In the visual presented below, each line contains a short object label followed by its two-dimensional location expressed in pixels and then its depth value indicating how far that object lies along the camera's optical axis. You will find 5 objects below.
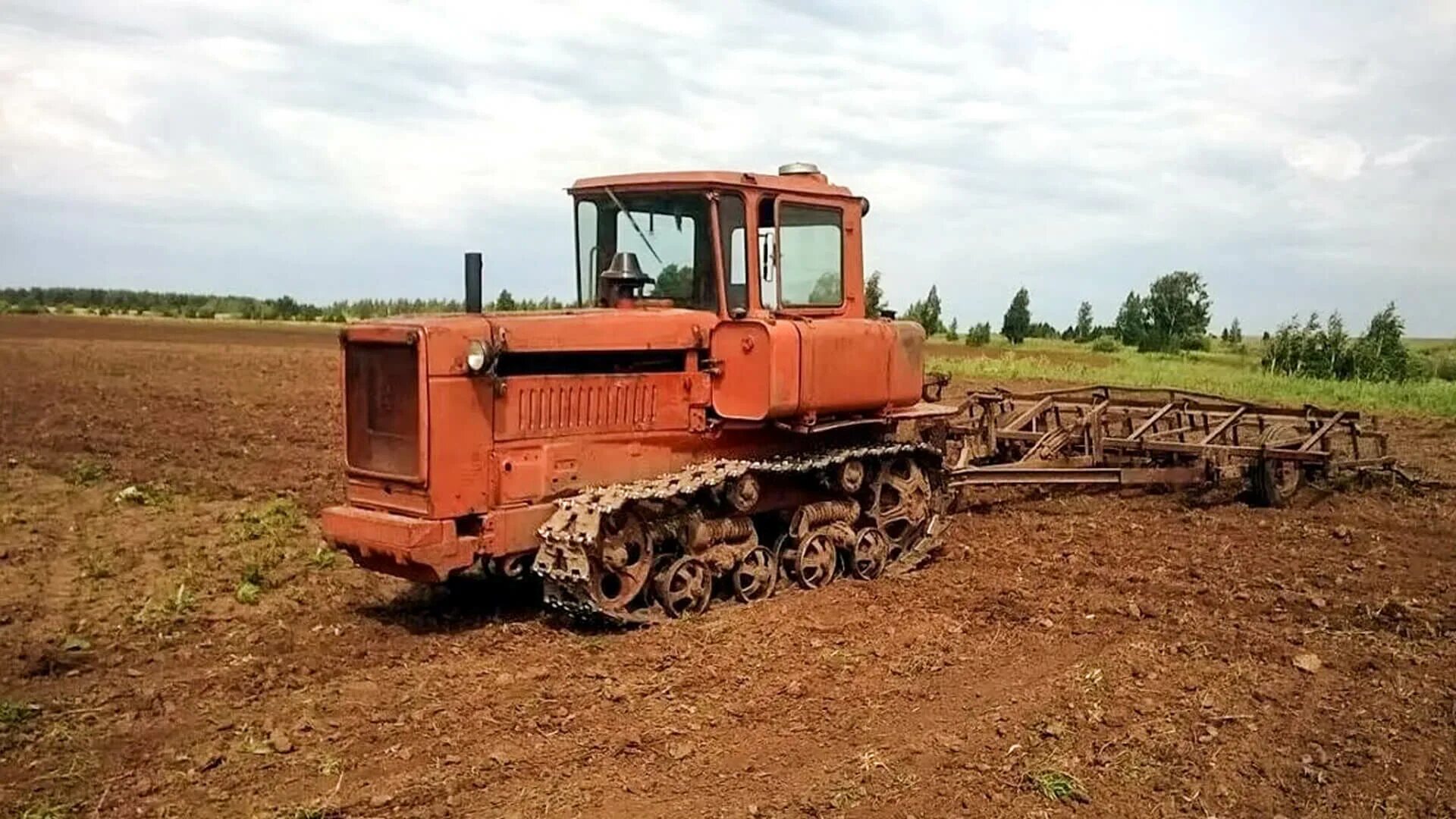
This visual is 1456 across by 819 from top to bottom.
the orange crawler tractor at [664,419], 8.27
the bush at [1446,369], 36.03
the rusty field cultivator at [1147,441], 13.49
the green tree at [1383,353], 34.41
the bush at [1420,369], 34.88
